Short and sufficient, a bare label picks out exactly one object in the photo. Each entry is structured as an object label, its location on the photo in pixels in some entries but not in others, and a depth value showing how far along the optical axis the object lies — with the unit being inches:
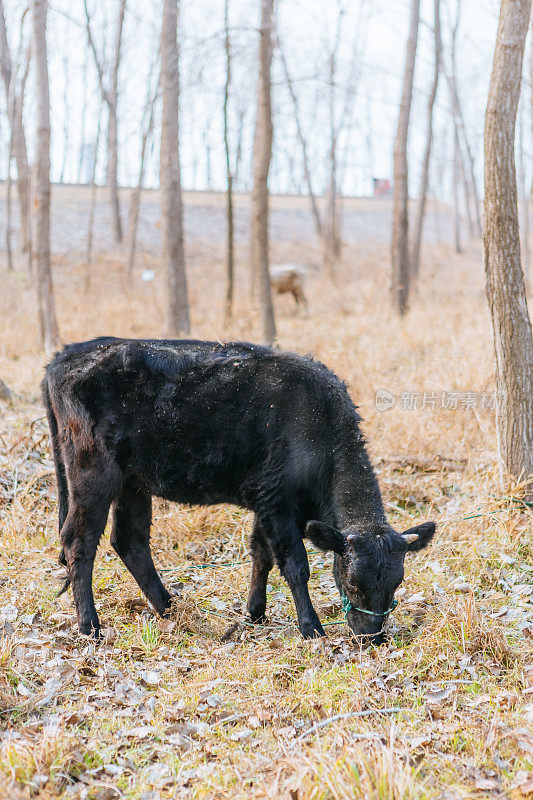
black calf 188.5
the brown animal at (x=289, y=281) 788.0
